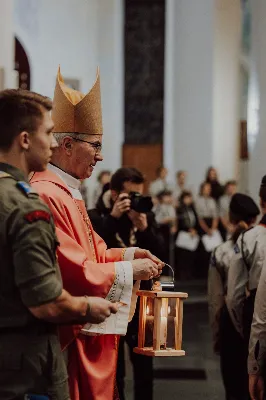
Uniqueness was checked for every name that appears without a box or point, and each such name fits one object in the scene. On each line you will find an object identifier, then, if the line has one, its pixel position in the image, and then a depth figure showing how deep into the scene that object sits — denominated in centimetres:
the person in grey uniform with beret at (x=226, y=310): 606
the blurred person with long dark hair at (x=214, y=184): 1694
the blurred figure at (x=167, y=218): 1453
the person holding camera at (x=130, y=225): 571
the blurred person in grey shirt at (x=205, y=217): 1505
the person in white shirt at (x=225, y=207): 1609
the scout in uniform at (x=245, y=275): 545
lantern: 404
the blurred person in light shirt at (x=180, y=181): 1736
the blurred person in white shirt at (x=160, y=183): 1688
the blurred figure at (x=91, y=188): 1553
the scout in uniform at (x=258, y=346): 442
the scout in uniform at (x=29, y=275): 274
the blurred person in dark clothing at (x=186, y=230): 1476
